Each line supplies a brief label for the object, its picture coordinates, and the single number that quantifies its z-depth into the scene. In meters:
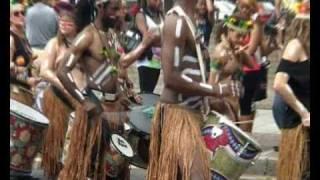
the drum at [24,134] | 5.77
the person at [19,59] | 5.87
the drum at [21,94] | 5.87
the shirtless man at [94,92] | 5.91
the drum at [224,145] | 5.31
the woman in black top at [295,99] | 5.16
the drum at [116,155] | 5.89
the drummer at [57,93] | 5.92
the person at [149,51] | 5.73
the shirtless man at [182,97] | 5.18
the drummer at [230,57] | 5.41
